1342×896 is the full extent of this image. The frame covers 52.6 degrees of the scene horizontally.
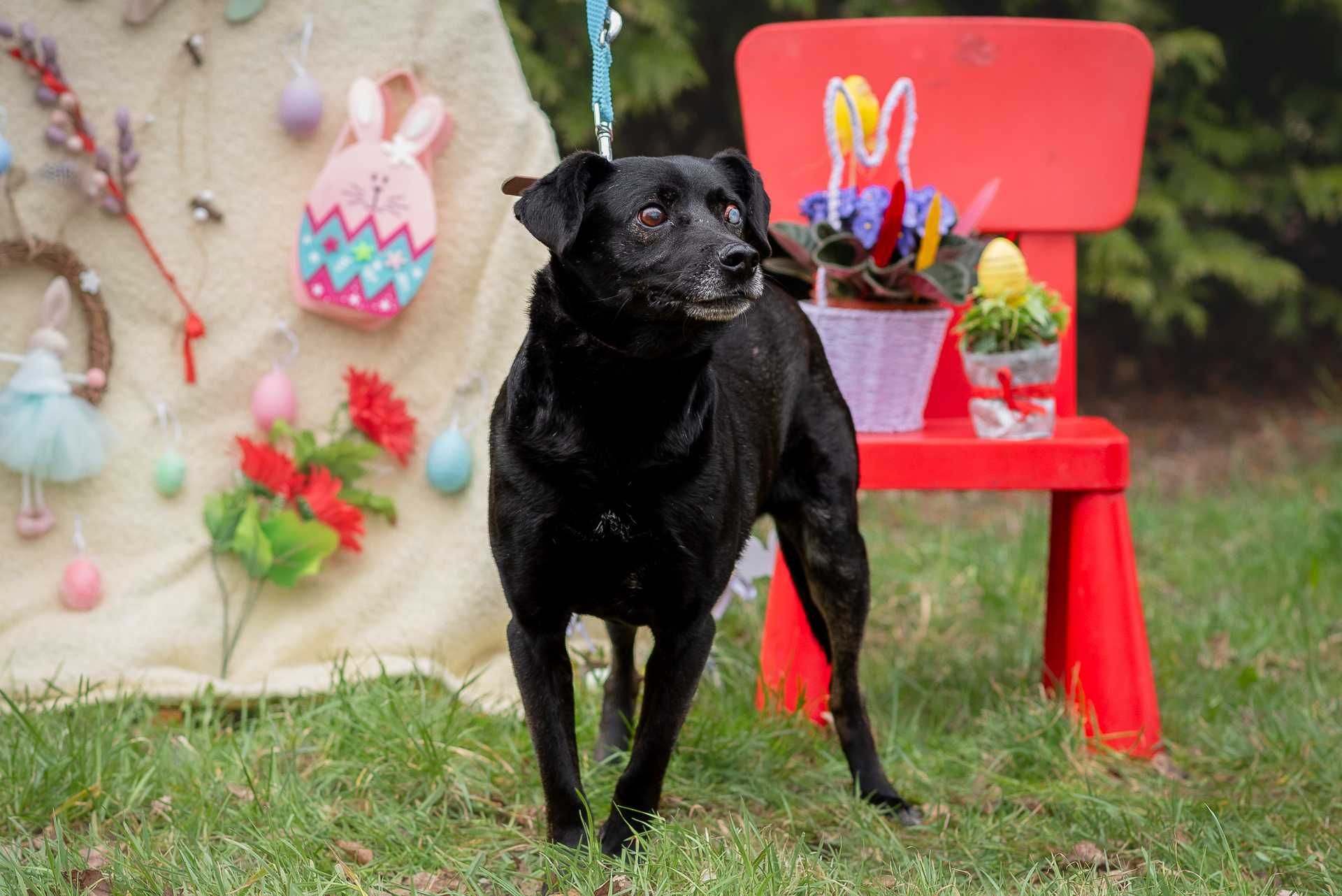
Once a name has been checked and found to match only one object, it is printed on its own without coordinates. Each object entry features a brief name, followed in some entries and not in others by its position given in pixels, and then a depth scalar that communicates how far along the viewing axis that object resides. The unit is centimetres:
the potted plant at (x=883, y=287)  323
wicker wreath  347
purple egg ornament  357
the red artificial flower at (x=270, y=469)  354
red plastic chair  382
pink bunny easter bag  354
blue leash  256
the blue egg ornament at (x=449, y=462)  355
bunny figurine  340
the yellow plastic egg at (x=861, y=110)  351
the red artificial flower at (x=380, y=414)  360
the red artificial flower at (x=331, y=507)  353
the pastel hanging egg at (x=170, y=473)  357
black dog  221
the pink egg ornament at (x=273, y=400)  359
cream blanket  351
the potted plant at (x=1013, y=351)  324
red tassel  360
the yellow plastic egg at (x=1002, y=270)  325
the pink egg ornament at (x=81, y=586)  346
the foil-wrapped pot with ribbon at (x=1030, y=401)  324
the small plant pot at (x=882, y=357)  327
